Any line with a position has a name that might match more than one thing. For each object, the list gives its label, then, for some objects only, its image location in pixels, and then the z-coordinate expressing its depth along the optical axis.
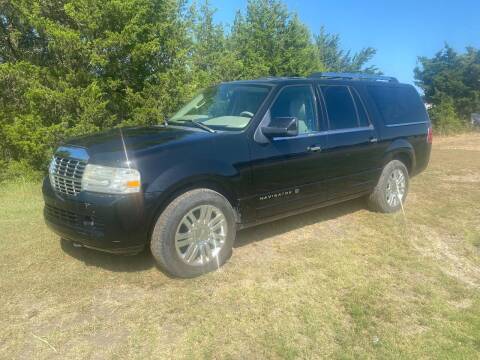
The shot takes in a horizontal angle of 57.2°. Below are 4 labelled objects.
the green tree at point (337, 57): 38.16
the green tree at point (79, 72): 8.40
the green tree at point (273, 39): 21.80
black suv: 3.69
